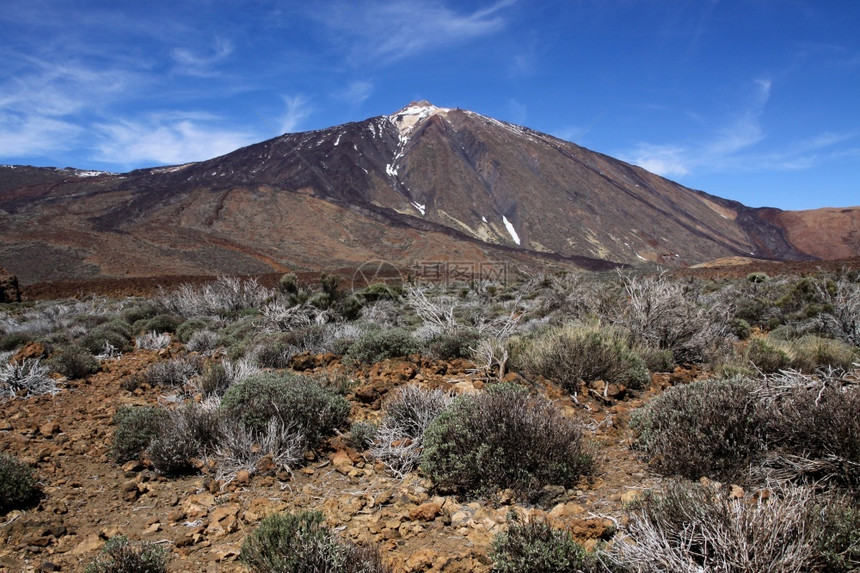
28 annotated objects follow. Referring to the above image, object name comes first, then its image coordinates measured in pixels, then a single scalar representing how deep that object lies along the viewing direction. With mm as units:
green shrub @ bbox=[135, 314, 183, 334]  10000
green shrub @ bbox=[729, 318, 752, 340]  7648
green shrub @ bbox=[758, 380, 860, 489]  2355
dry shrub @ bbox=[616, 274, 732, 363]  6145
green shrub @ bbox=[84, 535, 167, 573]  2258
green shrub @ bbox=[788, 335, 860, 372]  4961
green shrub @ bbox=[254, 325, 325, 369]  6469
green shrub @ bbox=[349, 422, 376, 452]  3723
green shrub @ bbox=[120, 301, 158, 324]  11427
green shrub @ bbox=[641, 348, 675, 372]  5578
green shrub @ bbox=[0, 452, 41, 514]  3012
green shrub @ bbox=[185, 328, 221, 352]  8117
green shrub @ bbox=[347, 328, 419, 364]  6121
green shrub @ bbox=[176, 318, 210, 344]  9062
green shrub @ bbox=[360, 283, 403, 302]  12695
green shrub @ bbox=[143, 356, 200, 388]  6141
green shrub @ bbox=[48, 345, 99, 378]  6461
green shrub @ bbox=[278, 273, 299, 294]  12891
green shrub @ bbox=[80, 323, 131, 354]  7926
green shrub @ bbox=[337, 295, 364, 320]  10648
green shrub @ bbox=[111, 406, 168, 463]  3830
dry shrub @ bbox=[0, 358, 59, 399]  5785
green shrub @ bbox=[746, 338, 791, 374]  5055
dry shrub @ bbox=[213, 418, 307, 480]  3414
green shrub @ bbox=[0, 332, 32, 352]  8594
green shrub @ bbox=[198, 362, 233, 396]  5203
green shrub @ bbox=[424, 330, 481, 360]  6145
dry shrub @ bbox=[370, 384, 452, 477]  3371
